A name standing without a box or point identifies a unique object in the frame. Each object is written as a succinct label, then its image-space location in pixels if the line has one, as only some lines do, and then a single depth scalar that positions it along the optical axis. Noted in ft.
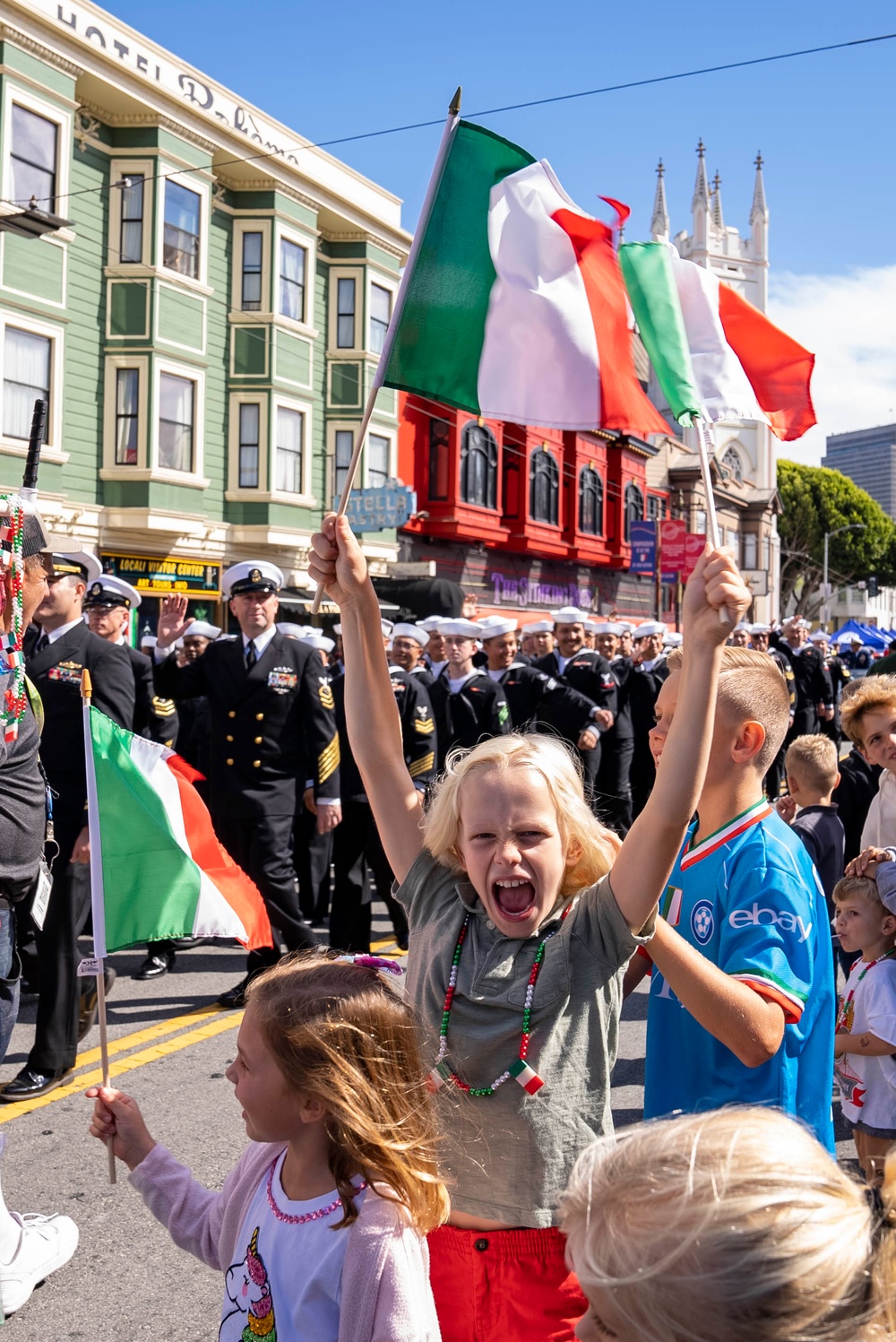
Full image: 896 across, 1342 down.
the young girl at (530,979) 6.79
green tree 252.83
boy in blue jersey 6.84
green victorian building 65.26
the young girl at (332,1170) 6.09
